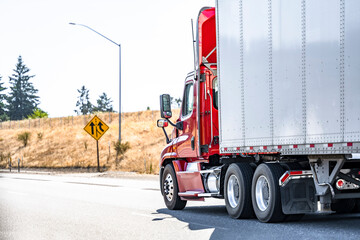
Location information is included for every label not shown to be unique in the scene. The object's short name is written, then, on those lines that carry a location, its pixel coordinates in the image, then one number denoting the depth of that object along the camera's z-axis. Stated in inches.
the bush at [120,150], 2132.1
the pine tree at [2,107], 4995.1
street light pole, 1580.2
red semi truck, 375.2
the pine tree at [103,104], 6723.9
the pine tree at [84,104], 6417.3
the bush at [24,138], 2876.5
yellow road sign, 1604.3
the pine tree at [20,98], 5206.7
